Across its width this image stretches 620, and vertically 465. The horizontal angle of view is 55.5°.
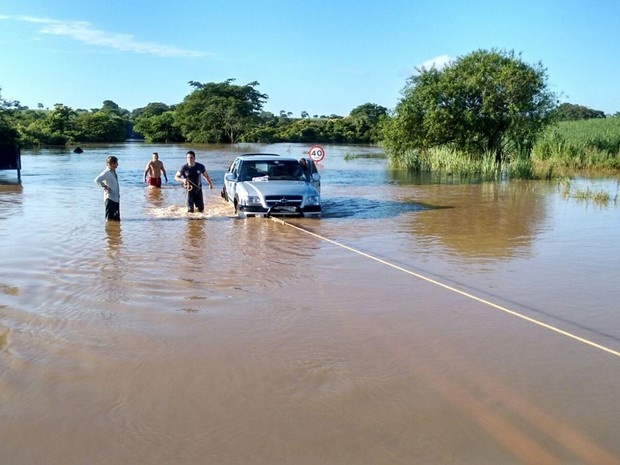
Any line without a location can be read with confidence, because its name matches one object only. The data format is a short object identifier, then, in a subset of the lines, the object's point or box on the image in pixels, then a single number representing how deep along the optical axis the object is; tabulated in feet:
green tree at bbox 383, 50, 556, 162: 93.04
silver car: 41.81
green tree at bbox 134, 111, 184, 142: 310.04
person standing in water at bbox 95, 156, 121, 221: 39.09
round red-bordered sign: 80.41
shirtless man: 67.31
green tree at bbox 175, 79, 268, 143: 285.68
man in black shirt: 43.97
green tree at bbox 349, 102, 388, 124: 397.35
